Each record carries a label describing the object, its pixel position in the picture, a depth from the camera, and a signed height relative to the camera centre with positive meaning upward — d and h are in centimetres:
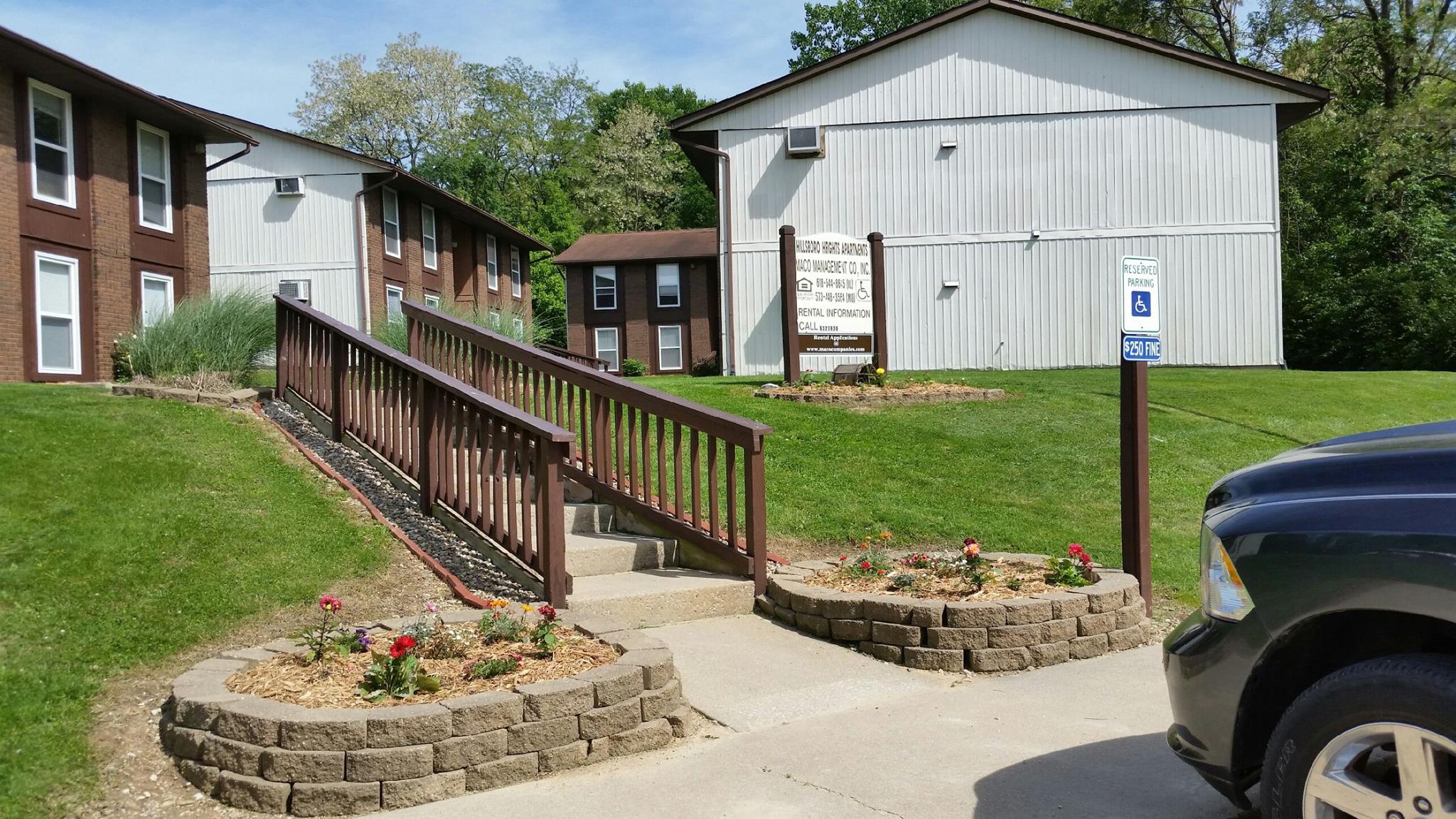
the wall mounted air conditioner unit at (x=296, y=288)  2658 +282
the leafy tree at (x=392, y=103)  5019 +1381
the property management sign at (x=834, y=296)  1484 +122
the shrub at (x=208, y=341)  1109 +60
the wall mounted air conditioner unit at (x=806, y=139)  2258 +518
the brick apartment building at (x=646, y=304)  3838 +303
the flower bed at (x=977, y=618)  565 -132
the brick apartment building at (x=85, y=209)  1623 +322
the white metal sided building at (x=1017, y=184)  2220 +413
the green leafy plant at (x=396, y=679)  418 -114
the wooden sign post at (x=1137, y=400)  644 -15
